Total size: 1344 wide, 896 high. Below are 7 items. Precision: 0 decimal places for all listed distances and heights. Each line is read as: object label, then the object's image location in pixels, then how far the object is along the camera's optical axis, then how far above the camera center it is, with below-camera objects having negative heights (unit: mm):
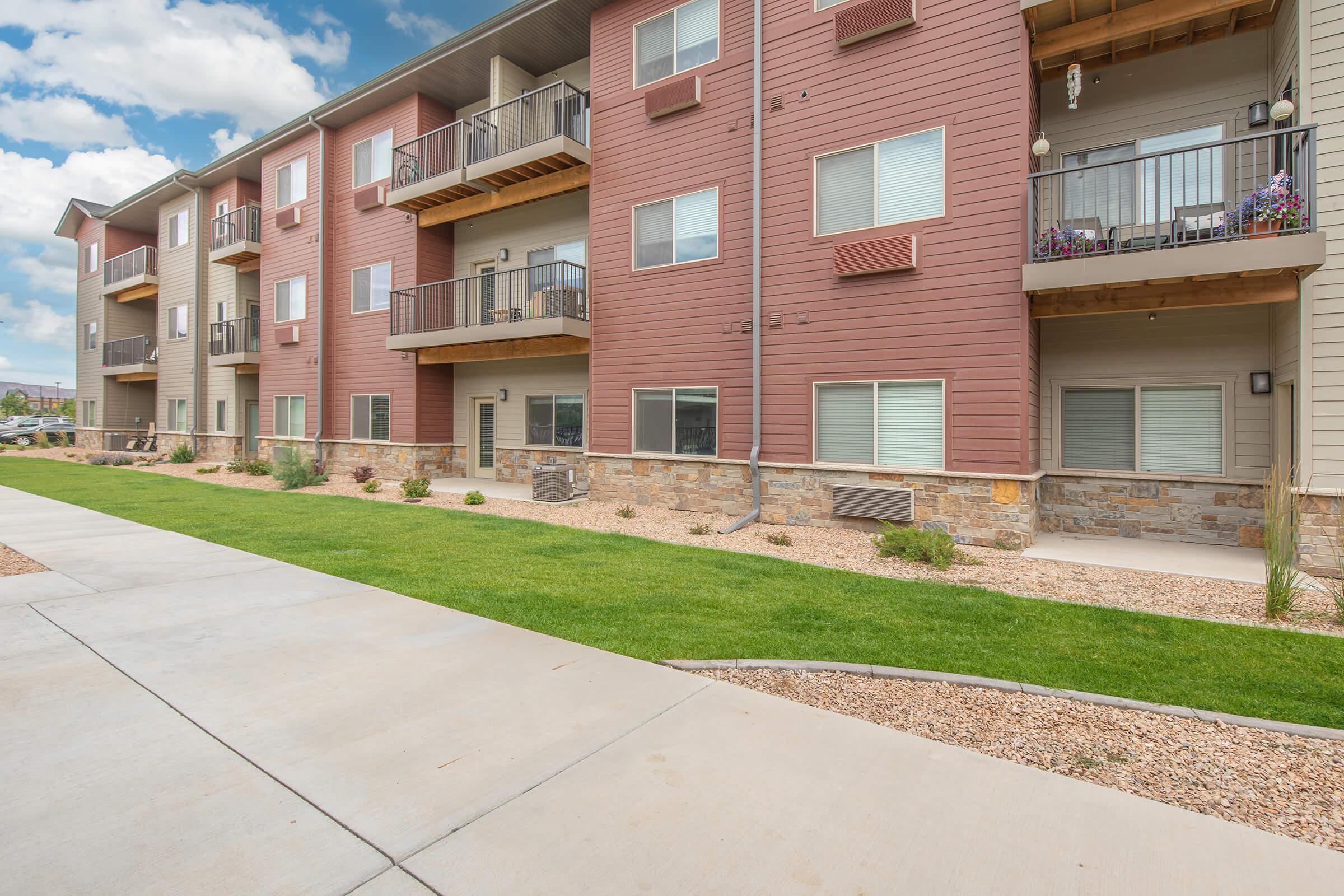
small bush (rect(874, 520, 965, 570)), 7129 -1203
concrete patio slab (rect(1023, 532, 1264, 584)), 6832 -1325
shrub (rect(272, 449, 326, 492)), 14219 -777
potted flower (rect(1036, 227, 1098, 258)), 7684 +2472
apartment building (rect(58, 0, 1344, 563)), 7594 +2667
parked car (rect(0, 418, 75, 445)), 30062 +160
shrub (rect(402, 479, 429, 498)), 12406 -969
